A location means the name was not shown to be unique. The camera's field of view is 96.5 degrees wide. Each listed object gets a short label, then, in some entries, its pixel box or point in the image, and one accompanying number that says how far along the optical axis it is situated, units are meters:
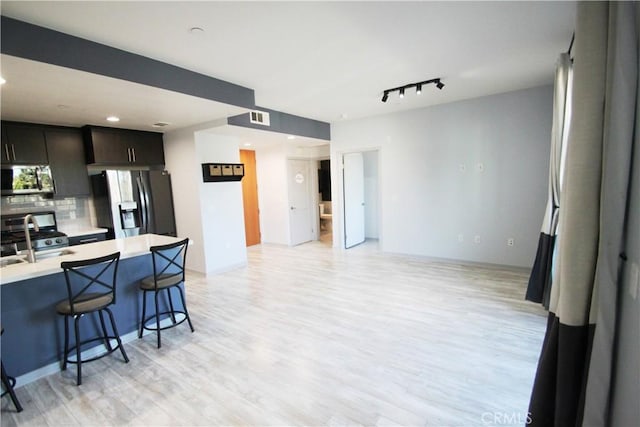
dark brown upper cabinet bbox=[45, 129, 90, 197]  4.11
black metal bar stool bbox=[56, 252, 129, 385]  2.29
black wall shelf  4.70
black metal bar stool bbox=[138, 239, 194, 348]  2.82
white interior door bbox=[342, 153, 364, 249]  6.36
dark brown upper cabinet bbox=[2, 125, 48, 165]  3.73
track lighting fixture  3.67
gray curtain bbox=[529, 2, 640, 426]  1.00
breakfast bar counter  2.27
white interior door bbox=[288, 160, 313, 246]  6.96
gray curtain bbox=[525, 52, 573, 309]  2.71
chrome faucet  2.52
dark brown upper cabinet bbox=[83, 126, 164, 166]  4.30
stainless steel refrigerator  4.38
